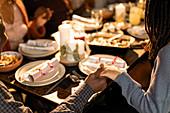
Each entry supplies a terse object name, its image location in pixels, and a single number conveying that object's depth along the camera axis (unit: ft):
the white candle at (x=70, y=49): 4.85
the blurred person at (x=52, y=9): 7.16
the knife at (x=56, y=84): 4.02
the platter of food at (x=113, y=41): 5.30
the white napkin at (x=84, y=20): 6.76
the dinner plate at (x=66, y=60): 4.88
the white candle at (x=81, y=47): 5.05
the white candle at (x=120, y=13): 7.23
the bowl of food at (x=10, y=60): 4.61
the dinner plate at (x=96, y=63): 4.63
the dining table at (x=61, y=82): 3.89
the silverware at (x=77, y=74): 4.37
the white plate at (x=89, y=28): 6.78
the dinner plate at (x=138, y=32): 6.23
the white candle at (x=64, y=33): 5.06
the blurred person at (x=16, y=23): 5.61
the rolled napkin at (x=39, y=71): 4.24
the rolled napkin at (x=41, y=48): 5.40
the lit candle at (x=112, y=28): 6.59
